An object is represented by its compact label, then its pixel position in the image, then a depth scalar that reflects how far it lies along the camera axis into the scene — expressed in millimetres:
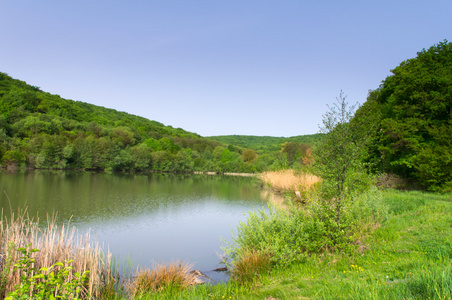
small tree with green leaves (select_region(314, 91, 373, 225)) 8008
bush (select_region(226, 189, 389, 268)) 7151
